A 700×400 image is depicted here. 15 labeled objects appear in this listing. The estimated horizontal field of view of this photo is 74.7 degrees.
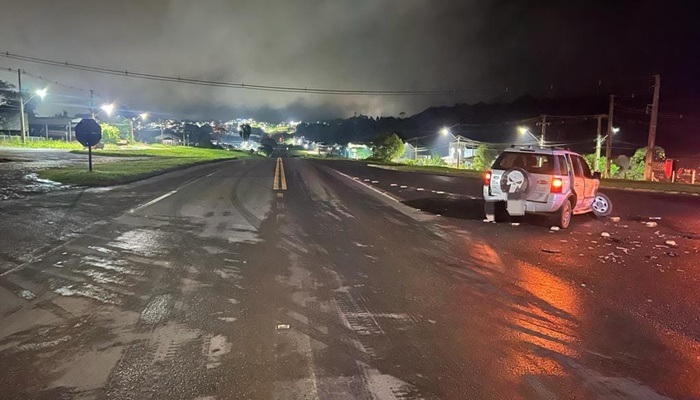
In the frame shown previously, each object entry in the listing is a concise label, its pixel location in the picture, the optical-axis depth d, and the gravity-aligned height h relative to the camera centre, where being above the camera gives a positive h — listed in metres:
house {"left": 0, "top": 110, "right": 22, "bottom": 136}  80.31 +3.17
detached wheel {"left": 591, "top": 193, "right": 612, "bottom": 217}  12.95 -1.36
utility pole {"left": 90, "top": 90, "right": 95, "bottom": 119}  71.15 +6.10
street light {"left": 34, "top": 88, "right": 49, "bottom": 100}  57.06 +6.23
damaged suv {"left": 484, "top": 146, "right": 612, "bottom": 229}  10.44 -0.62
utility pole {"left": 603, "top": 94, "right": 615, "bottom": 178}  38.92 +1.60
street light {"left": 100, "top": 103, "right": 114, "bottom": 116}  71.32 +5.58
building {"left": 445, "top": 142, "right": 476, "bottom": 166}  81.01 +0.49
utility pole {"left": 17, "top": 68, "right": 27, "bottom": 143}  50.24 +5.37
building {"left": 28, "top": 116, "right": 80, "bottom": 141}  89.75 +2.82
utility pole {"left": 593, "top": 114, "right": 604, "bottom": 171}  42.98 +1.09
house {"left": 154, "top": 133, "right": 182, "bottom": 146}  132.88 +1.73
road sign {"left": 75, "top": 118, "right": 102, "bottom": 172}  21.15 +0.50
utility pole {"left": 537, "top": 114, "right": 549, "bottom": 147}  43.97 +3.16
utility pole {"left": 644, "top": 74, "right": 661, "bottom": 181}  32.38 +2.43
